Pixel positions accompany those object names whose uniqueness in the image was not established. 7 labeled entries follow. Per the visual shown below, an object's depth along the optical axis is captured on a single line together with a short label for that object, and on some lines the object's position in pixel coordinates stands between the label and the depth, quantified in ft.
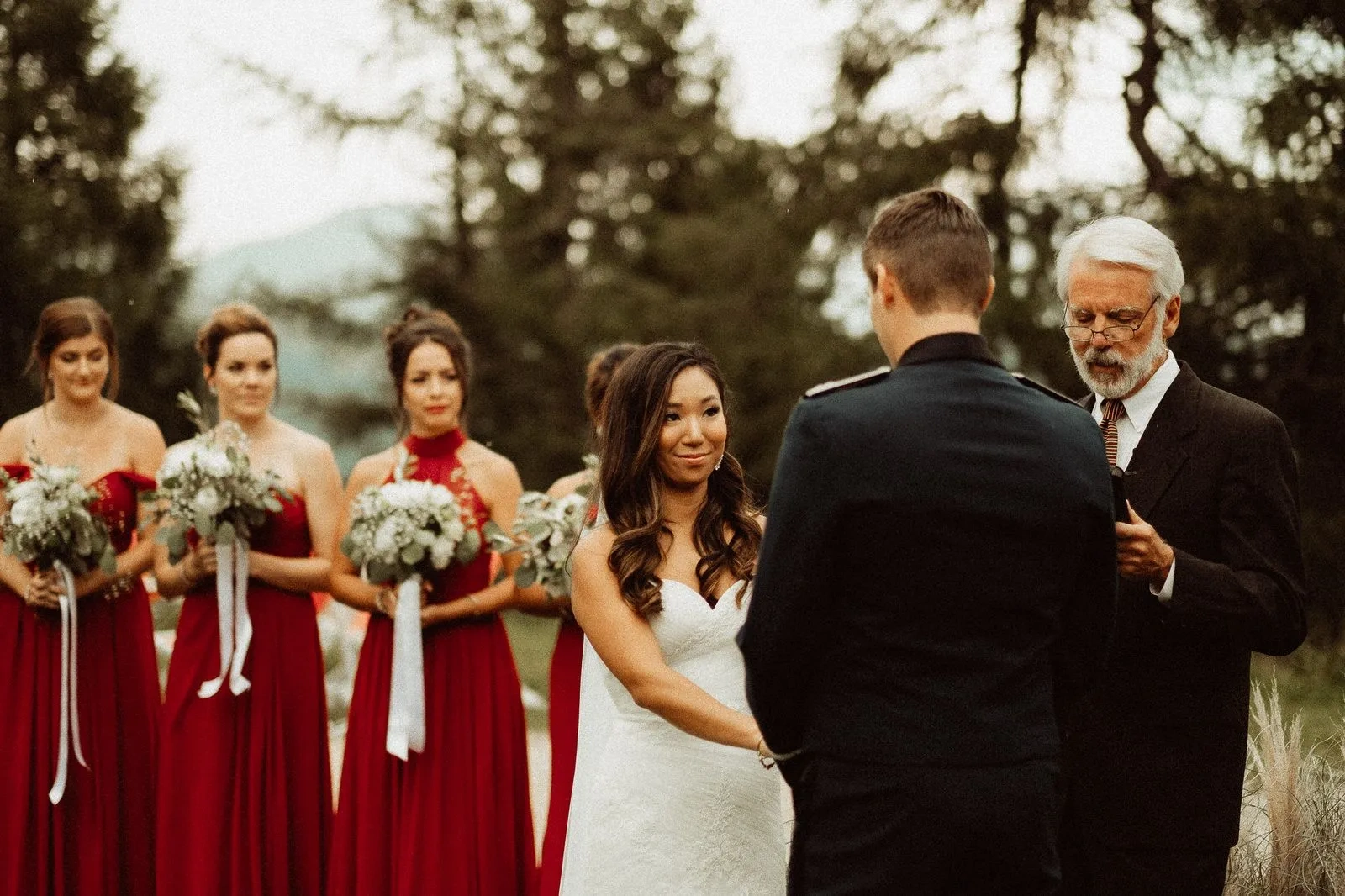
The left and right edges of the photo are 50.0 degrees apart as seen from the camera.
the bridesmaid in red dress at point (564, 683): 19.85
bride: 13.21
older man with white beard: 12.48
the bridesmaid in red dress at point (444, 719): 20.58
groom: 9.34
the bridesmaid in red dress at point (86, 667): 21.47
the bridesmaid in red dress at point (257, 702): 21.03
